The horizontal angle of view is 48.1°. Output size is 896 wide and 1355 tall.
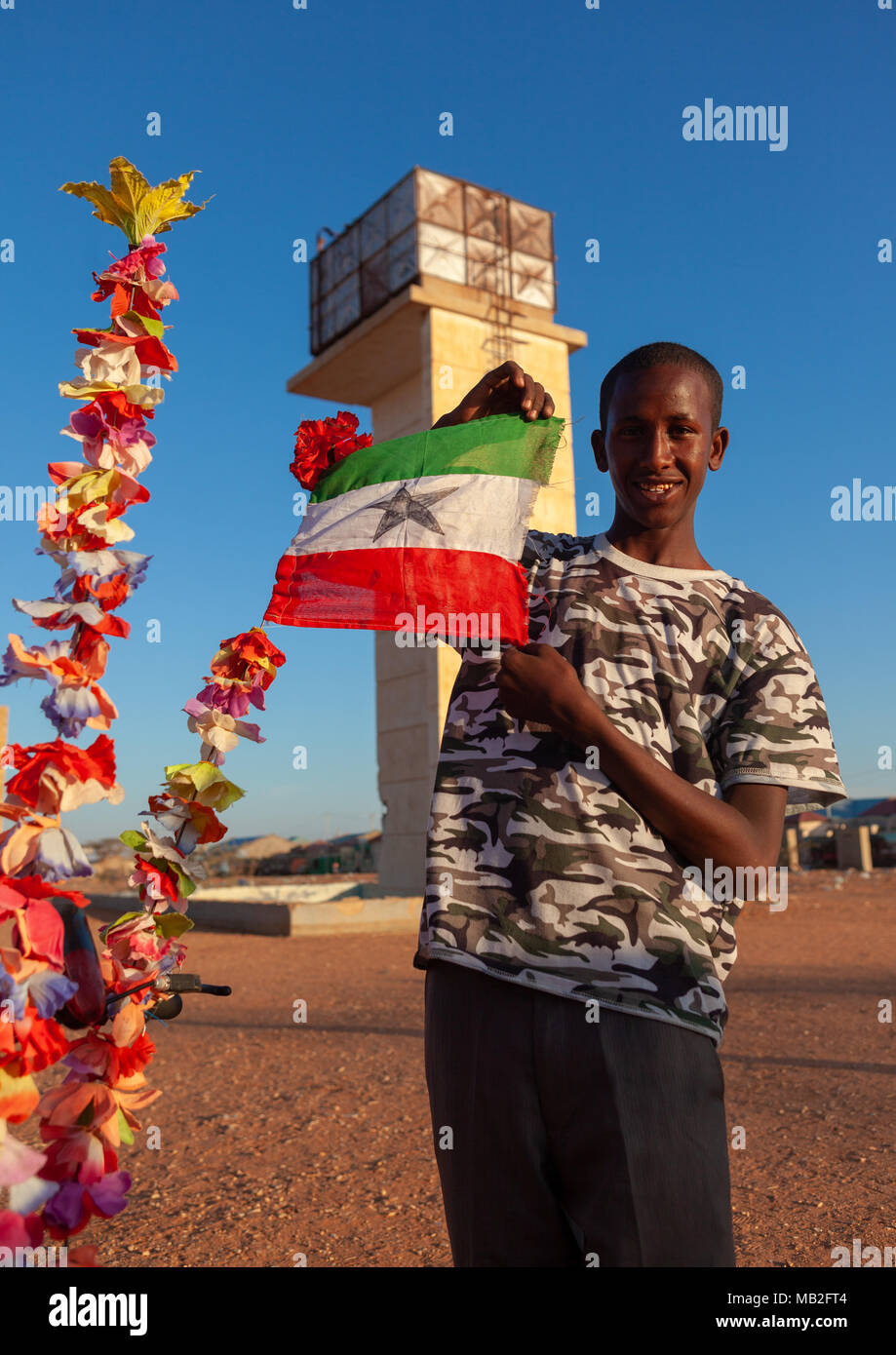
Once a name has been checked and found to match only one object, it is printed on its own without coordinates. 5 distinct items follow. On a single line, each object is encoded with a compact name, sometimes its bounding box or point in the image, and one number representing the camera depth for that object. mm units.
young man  1425
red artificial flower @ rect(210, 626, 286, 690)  1898
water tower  16953
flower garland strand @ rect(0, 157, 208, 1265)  1279
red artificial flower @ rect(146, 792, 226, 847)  1750
